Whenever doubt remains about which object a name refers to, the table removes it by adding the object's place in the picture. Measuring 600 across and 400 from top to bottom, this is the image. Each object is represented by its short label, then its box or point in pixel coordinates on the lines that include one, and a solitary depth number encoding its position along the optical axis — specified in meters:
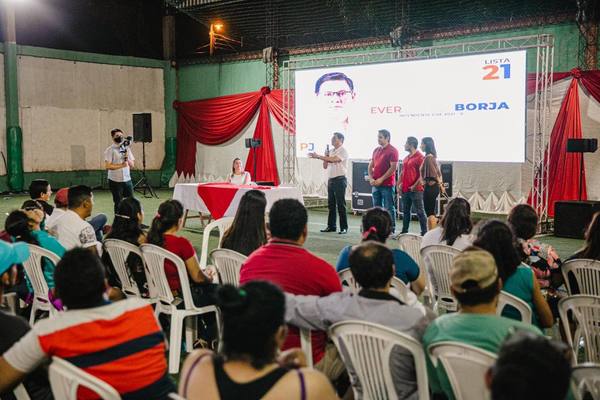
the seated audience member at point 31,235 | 3.77
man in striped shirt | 1.95
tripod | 14.44
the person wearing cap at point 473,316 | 2.03
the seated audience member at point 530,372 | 1.31
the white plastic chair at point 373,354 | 2.17
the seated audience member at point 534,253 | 3.56
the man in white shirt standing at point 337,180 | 8.84
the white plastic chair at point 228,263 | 3.56
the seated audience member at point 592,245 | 3.49
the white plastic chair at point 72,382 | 1.81
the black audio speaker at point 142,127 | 14.80
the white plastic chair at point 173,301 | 3.64
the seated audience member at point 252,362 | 1.59
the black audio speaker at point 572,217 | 8.21
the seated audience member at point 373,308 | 2.27
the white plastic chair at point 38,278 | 3.64
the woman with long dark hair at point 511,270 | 2.91
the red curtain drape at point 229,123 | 14.55
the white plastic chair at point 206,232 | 6.24
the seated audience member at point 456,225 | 4.07
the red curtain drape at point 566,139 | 9.95
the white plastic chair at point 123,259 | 3.97
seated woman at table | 9.12
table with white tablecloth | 7.93
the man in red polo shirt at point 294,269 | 2.66
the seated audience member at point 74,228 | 4.28
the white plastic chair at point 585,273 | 3.32
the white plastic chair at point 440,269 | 3.86
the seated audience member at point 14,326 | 2.09
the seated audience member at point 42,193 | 5.40
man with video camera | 8.80
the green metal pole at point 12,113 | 14.63
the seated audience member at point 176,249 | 3.71
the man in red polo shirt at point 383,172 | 8.41
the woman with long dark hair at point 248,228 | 3.84
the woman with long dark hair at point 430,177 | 7.95
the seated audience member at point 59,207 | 4.39
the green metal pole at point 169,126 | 17.45
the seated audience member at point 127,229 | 4.20
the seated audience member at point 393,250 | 3.34
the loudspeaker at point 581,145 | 8.54
